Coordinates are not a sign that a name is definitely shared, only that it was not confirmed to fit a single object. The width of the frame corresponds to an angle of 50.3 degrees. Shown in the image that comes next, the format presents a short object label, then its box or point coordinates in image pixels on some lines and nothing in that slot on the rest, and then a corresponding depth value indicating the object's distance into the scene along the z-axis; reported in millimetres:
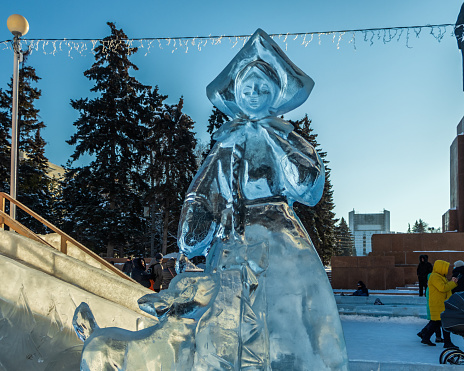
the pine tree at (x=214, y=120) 27655
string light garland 10078
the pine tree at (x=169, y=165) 29094
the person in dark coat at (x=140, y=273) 9359
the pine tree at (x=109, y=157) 26672
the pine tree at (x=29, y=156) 27594
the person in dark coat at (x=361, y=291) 13773
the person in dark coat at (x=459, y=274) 7524
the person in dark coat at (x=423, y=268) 12719
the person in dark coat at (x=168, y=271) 9105
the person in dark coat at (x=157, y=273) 9281
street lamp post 11430
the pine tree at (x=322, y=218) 31422
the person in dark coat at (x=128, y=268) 11570
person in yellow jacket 7484
